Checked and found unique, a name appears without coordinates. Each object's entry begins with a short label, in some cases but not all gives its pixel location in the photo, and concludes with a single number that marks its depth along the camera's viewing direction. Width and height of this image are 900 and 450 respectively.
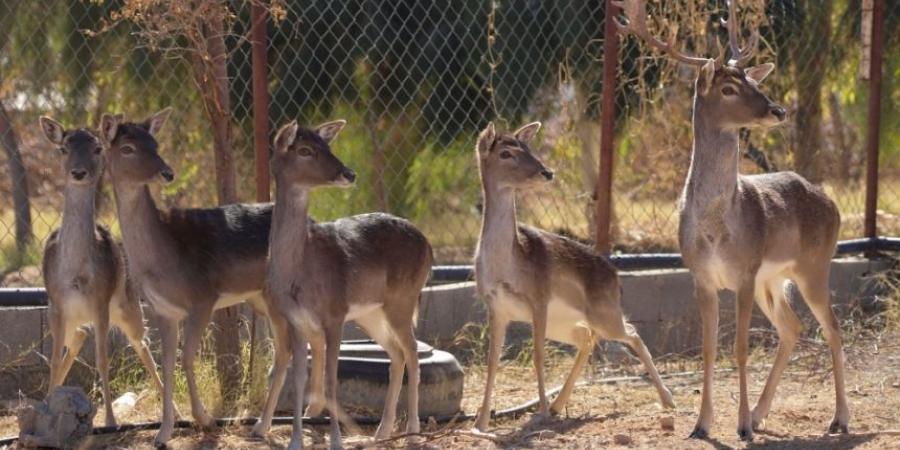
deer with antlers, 15.04
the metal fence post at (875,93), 22.62
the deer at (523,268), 16.50
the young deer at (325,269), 14.94
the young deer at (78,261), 15.65
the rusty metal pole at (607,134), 19.61
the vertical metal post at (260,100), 17.30
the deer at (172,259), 15.51
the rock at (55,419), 14.53
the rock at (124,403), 16.95
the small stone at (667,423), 15.20
